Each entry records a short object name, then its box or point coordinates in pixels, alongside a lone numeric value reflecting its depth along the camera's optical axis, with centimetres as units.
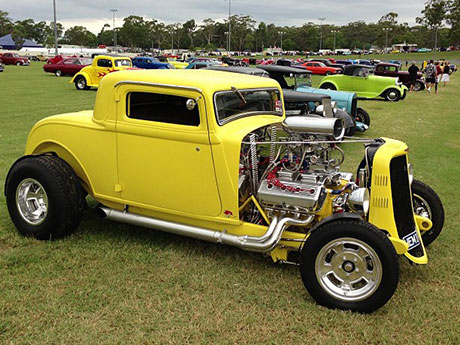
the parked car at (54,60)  3832
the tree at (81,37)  12256
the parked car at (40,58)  6162
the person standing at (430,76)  2362
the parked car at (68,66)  2860
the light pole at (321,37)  12398
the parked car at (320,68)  3584
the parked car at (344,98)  1169
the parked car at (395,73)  2399
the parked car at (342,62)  4067
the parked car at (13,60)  4738
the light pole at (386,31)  10691
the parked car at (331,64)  3831
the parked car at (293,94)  1020
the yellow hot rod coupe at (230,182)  348
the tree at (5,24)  12138
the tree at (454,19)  8319
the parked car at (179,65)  2624
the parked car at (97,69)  2122
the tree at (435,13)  8524
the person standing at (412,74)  2448
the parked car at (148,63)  2662
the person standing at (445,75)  2811
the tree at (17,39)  9129
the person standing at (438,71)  2364
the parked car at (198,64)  2317
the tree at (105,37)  13538
